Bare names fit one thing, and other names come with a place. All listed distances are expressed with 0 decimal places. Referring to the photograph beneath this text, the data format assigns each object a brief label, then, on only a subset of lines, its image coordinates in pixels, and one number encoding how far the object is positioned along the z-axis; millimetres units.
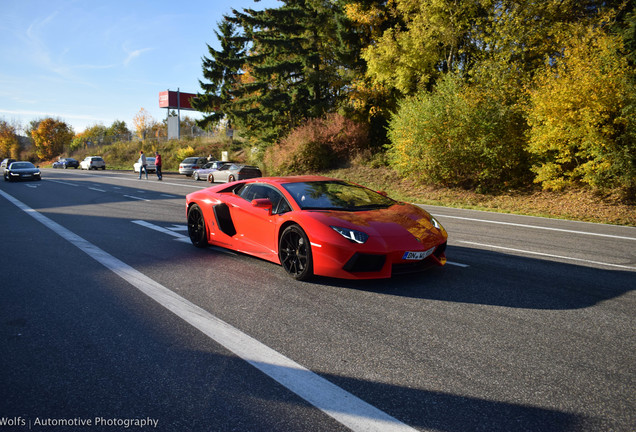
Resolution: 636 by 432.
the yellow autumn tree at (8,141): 99438
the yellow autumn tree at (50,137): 87000
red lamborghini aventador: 4660
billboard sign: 71375
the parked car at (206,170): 27703
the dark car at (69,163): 56047
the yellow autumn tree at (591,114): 13898
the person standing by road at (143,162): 29416
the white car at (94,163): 49000
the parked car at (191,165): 33188
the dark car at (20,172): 26625
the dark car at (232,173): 24344
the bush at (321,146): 27922
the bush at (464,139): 17656
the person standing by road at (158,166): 28312
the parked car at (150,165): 38062
